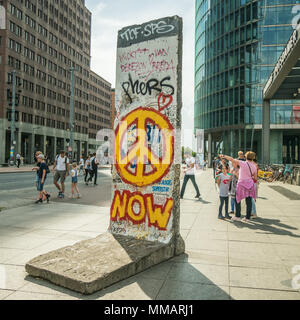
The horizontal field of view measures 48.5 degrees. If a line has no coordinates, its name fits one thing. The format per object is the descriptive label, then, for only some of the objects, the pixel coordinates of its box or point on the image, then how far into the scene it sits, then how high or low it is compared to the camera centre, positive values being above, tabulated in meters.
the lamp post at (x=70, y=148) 39.50 +1.06
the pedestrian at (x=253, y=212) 8.39 -1.36
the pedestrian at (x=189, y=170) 12.68 -0.45
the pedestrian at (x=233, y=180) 8.59 -0.56
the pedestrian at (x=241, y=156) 9.64 +0.07
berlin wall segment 5.01 +0.16
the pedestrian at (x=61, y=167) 12.19 -0.38
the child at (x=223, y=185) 8.20 -0.65
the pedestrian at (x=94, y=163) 18.08 -0.32
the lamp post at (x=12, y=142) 40.47 +1.69
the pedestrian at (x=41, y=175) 10.61 -0.59
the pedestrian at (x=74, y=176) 12.12 -0.69
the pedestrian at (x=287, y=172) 21.32 -0.81
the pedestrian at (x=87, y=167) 18.34 -0.54
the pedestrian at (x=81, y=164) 27.48 -0.58
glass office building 47.19 +13.64
